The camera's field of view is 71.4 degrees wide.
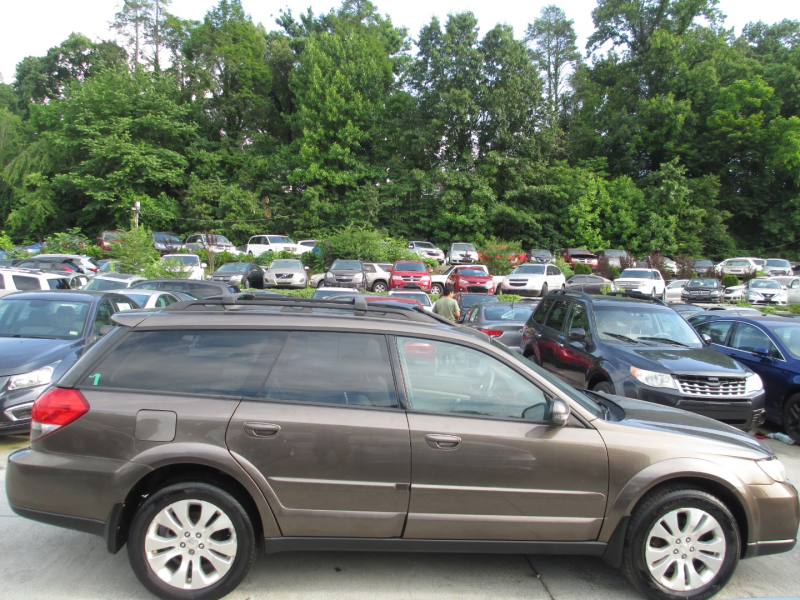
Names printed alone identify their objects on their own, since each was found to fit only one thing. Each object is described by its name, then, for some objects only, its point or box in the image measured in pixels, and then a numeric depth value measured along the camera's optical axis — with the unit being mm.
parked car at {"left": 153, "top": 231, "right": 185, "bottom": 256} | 34500
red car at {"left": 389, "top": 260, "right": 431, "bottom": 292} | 24219
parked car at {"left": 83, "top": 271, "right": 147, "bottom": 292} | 15945
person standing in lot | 12156
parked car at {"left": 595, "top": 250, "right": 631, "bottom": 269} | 35591
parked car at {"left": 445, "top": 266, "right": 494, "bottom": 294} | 23781
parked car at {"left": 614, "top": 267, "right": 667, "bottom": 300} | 26375
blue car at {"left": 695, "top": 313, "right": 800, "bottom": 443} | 7574
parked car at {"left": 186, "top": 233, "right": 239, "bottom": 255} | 33750
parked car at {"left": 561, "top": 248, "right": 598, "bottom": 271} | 36844
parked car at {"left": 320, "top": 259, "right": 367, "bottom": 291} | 23844
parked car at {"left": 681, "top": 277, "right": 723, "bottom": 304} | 25828
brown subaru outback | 3236
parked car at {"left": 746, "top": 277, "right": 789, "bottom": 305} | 24703
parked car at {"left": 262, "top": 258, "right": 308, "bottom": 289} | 25219
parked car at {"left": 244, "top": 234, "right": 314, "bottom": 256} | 35344
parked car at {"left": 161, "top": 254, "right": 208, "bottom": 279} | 22138
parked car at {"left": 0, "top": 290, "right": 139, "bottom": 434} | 5859
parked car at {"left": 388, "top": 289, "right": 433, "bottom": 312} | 17844
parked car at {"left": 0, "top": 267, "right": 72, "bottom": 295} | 12750
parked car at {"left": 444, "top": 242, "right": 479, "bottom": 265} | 33812
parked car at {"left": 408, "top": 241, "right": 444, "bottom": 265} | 36056
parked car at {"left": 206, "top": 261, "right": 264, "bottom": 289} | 24233
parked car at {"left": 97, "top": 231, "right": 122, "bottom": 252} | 31566
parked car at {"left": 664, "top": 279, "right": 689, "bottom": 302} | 27297
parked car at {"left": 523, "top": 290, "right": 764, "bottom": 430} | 6473
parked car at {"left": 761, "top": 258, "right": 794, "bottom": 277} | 36281
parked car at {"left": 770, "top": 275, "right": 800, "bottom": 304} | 27562
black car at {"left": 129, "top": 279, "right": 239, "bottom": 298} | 16094
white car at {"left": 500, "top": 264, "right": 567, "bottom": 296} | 25578
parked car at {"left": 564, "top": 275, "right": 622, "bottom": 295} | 27000
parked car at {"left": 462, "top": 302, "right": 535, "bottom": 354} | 12523
